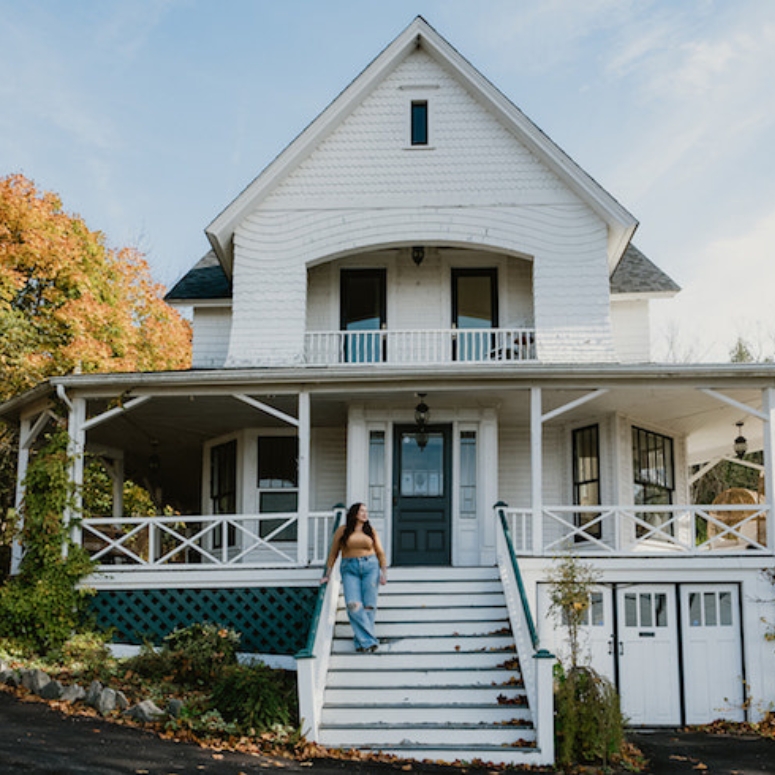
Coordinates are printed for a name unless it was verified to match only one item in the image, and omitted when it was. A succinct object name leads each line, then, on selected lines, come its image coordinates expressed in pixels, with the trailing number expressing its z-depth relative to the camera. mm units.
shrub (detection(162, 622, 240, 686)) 13766
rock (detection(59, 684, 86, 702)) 12672
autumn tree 24594
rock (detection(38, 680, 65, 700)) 12789
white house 15258
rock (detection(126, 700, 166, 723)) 11984
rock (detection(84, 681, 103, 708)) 12461
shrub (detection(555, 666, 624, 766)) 11281
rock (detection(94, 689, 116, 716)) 12250
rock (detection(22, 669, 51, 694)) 12953
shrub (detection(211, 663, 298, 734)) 11719
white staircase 11516
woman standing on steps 13062
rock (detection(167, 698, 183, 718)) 12047
